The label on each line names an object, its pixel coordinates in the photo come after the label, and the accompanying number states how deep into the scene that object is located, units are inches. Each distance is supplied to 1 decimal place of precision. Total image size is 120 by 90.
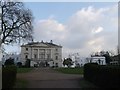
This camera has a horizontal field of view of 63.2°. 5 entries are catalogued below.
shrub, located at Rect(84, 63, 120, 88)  249.8
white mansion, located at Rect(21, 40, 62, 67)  2029.6
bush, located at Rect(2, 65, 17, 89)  250.0
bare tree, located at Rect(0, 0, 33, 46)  517.9
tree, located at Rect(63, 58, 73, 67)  1729.6
